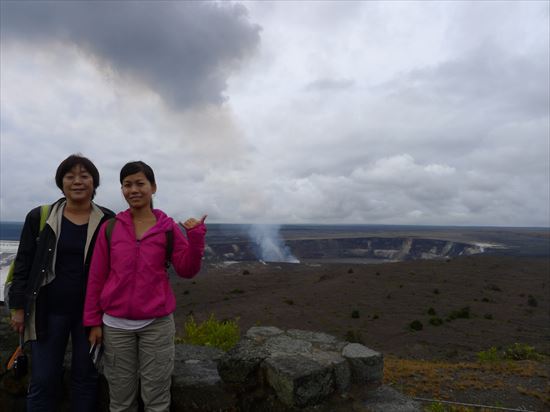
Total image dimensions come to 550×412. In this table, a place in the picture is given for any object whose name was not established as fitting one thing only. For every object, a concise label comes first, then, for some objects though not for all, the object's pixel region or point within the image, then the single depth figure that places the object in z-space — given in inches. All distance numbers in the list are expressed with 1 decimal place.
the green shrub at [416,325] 776.8
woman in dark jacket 108.7
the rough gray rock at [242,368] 134.6
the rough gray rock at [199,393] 132.3
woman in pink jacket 106.4
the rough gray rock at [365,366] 142.3
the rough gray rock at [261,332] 160.4
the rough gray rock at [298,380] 121.6
